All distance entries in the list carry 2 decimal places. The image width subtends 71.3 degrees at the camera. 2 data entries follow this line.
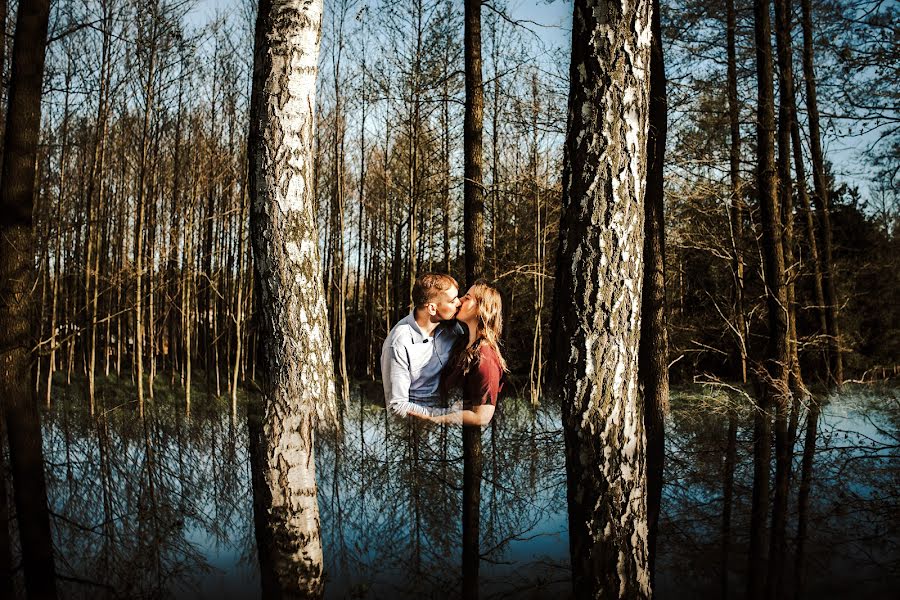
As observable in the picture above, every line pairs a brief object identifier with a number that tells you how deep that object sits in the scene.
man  5.28
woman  5.31
